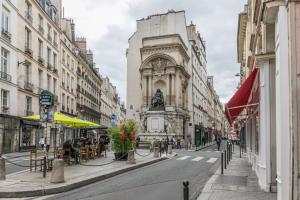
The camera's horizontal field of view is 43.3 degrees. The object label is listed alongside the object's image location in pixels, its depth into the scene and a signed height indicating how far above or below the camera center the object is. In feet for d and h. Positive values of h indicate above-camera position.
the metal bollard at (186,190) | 16.59 -3.00
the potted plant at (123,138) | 61.46 -2.59
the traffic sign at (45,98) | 38.78 +2.47
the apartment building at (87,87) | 178.05 +18.74
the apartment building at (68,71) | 145.48 +20.73
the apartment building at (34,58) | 103.30 +19.42
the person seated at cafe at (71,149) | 53.11 -4.02
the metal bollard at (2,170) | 35.88 -4.58
